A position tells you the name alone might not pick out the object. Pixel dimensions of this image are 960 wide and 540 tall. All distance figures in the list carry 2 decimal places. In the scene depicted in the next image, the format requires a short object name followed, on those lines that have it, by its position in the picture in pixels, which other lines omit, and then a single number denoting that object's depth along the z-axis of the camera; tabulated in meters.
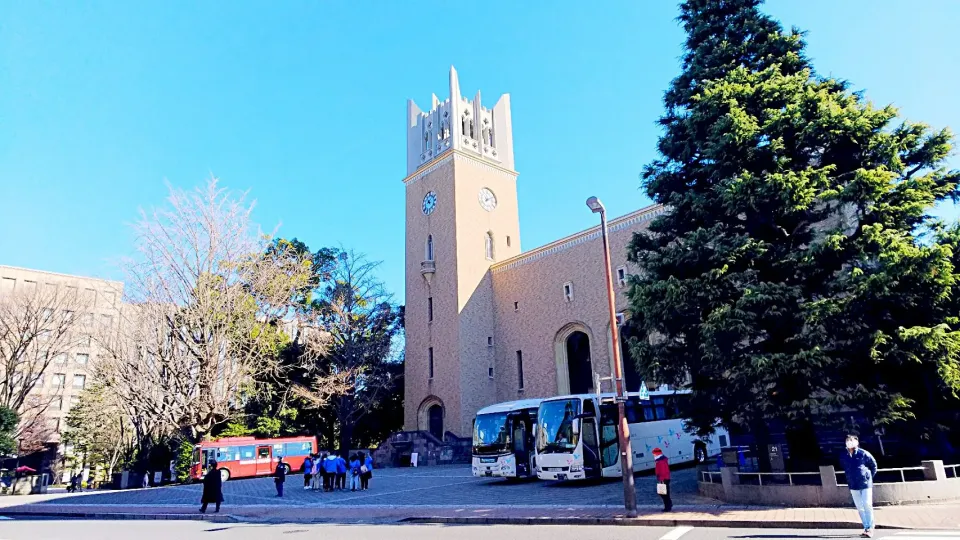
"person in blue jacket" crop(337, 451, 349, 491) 18.62
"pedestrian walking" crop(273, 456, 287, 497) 17.03
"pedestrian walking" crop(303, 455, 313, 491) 19.64
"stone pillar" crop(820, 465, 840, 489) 9.74
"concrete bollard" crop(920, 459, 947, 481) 9.66
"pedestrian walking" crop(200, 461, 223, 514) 13.68
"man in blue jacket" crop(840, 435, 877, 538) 7.60
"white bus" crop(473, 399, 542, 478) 17.44
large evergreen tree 10.06
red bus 26.09
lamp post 10.23
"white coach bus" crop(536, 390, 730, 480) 15.41
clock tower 31.59
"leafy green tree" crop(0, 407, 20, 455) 26.98
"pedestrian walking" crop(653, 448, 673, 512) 10.22
